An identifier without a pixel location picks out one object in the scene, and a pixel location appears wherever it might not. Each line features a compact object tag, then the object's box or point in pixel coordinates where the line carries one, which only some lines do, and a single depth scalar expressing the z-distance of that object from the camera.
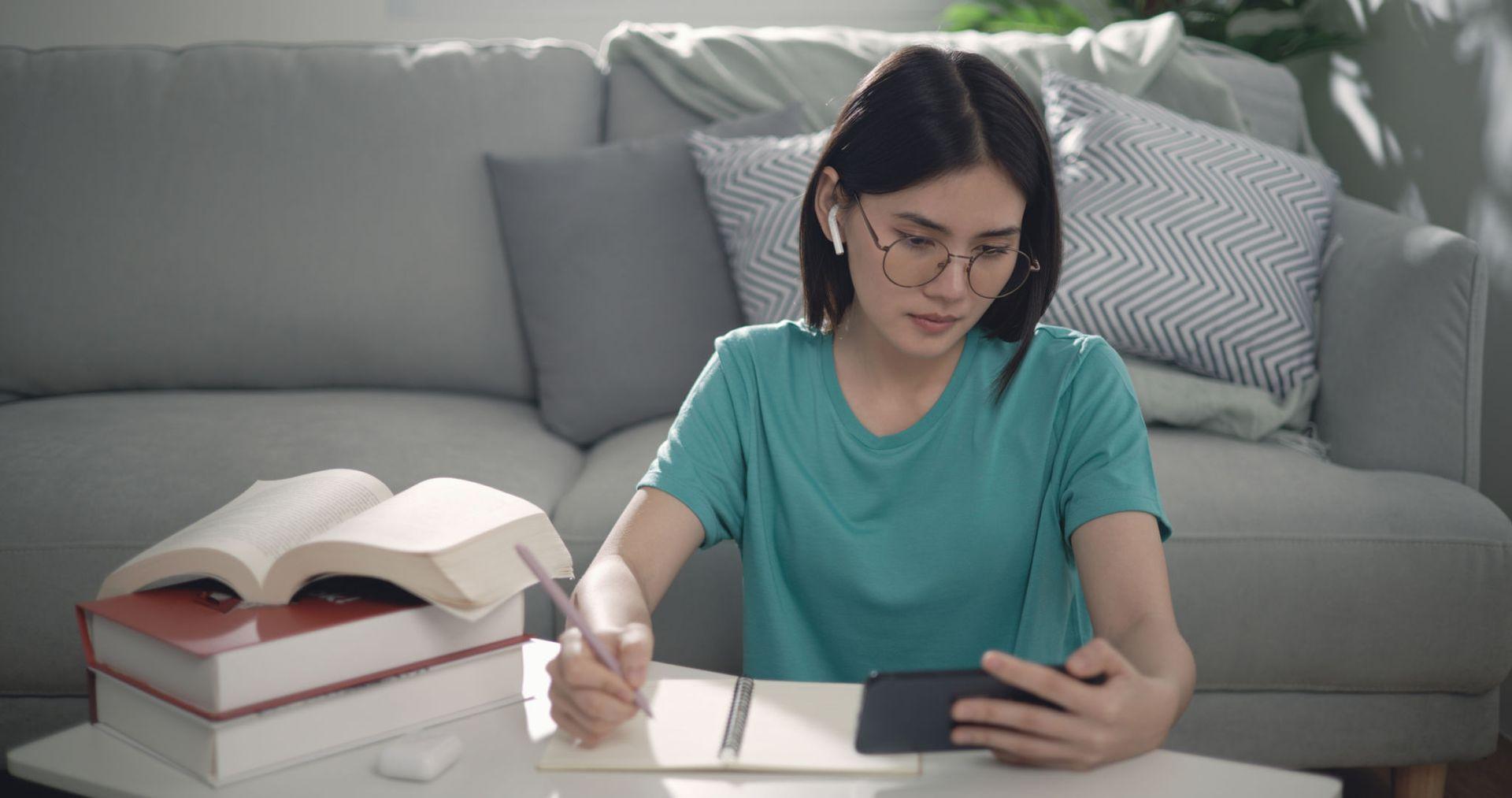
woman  0.98
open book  0.72
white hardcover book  0.69
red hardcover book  0.69
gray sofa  1.37
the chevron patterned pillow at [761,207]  1.72
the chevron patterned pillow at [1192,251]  1.69
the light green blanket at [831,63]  2.00
